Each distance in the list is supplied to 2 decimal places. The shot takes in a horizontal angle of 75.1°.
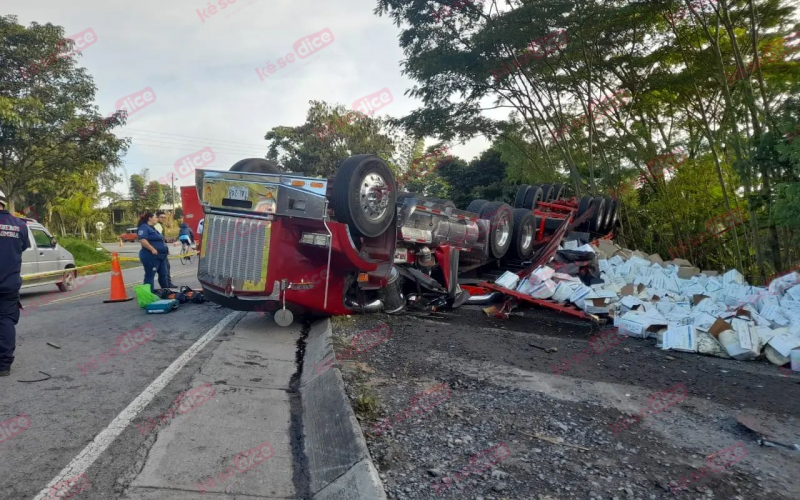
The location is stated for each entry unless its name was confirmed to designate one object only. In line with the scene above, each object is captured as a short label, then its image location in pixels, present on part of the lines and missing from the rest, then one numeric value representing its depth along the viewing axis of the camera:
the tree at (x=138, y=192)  51.32
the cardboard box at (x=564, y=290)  8.09
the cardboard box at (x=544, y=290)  8.14
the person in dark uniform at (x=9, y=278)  4.27
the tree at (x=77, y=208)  29.80
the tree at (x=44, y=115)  16.08
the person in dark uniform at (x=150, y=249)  8.22
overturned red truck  5.56
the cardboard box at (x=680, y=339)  5.99
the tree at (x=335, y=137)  31.14
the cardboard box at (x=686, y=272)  9.26
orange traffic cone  8.34
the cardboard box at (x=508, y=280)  8.35
